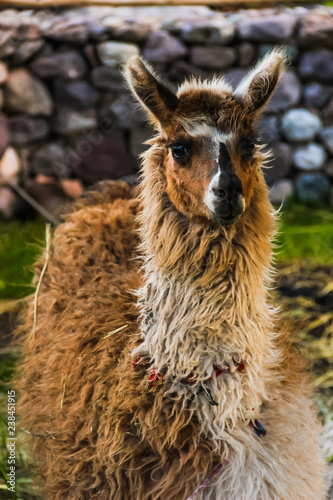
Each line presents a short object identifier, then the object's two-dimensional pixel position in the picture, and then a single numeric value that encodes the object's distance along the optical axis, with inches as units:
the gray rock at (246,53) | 418.9
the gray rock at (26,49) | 403.2
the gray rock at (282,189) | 442.9
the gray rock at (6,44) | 395.9
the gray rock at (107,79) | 409.1
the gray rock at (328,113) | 439.5
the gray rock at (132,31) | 406.3
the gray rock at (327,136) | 441.4
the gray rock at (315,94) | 438.9
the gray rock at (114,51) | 404.8
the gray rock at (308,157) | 443.2
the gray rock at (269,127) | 437.4
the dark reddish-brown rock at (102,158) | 416.5
